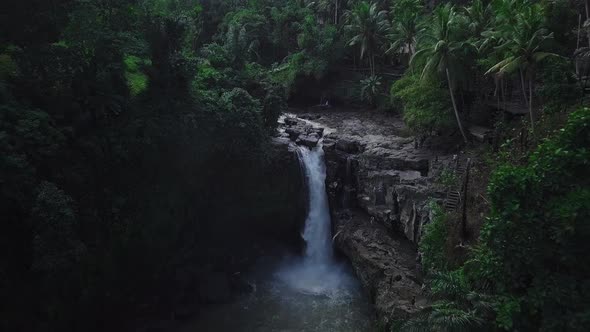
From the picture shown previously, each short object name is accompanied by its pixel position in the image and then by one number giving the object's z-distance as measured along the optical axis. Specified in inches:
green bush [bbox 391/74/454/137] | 1086.2
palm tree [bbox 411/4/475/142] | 1046.4
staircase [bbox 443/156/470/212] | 800.4
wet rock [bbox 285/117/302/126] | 1355.8
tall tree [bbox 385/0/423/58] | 1491.1
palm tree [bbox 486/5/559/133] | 840.3
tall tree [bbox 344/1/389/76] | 1627.7
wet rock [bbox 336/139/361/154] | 1111.0
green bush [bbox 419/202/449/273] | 727.1
